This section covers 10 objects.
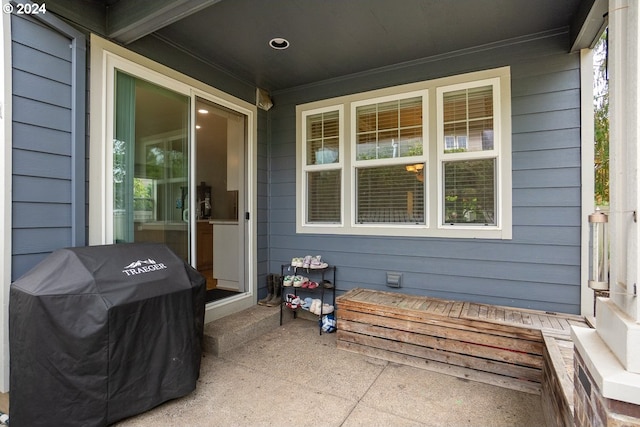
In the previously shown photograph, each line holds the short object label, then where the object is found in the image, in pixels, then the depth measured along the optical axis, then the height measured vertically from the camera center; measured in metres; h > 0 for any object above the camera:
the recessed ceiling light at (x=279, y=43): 2.85 +1.55
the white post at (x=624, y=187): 0.95 +0.08
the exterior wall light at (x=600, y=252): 1.16 -0.15
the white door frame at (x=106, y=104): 2.34 +0.83
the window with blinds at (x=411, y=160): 2.91 +0.54
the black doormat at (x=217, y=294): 3.48 -0.92
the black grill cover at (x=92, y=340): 1.65 -0.69
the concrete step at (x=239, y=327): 2.81 -1.09
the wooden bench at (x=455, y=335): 2.26 -0.95
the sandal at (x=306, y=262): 3.54 -0.54
